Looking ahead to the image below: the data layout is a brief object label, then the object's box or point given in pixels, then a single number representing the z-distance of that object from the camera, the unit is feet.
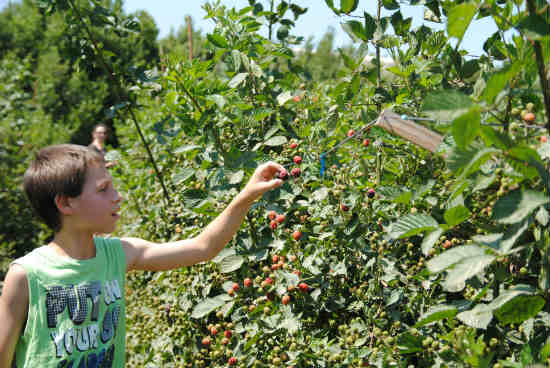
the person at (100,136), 20.73
